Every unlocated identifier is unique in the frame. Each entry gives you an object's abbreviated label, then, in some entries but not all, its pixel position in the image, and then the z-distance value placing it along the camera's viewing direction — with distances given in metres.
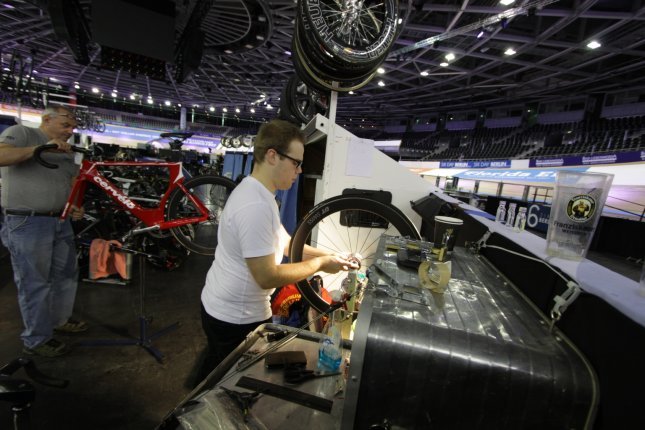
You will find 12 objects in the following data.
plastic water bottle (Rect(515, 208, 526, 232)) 1.28
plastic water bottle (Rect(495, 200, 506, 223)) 1.56
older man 2.03
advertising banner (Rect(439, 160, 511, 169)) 11.10
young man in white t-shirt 1.25
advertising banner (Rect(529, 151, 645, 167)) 7.26
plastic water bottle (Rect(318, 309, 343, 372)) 1.12
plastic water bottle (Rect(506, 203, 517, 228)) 1.42
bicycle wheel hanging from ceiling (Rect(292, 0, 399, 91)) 1.96
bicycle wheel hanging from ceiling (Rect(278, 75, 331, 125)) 3.39
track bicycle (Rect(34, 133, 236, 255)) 3.01
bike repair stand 2.32
